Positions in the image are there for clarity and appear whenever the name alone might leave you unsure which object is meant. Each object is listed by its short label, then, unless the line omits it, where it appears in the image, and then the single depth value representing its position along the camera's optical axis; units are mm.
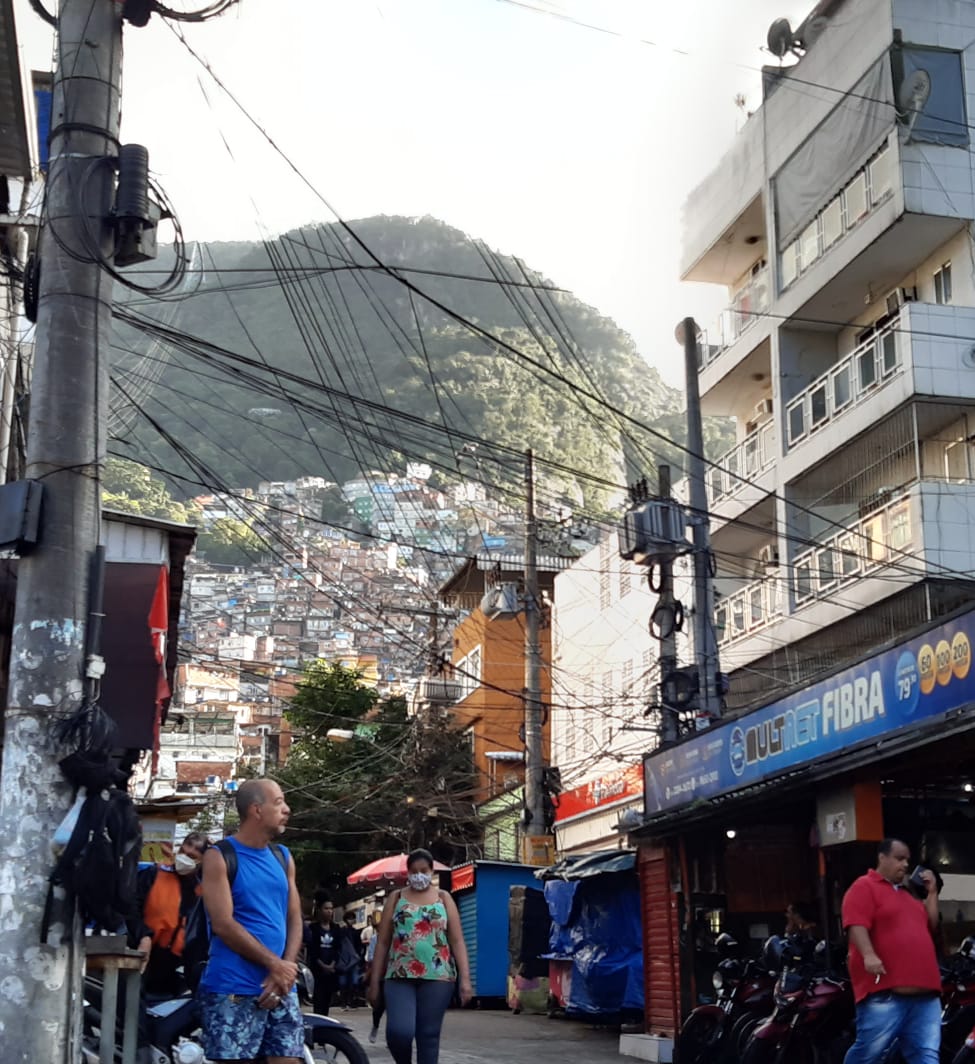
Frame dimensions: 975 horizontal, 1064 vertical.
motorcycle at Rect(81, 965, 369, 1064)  8219
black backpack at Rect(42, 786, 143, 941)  6621
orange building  41375
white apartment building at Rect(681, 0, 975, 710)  22984
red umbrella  28031
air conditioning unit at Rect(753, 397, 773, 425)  31391
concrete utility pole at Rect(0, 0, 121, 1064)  6688
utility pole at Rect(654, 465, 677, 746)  19125
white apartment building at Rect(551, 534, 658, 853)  32125
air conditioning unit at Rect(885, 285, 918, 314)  25375
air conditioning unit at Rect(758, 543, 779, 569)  28625
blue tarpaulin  19500
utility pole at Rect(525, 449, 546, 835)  26703
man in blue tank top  5738
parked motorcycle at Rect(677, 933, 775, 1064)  11945
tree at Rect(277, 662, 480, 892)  40844
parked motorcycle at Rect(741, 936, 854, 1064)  10445
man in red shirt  7941
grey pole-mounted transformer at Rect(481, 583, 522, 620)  31531
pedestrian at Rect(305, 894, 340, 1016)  17516
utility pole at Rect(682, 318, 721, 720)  19000
